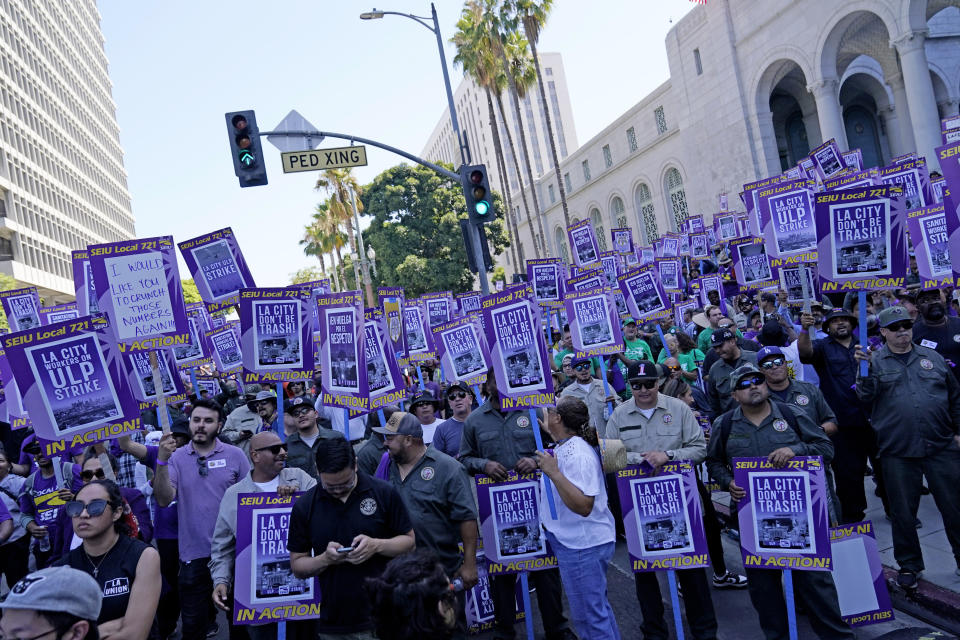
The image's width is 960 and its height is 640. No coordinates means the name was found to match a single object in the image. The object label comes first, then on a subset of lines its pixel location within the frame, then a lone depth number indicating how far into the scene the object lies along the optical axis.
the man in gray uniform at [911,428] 5.74
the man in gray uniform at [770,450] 4.98
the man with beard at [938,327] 6.98
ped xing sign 12.68
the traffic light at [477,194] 12.26
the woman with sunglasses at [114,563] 3.65
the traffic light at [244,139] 12.12
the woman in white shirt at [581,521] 4.71
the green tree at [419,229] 42.66
